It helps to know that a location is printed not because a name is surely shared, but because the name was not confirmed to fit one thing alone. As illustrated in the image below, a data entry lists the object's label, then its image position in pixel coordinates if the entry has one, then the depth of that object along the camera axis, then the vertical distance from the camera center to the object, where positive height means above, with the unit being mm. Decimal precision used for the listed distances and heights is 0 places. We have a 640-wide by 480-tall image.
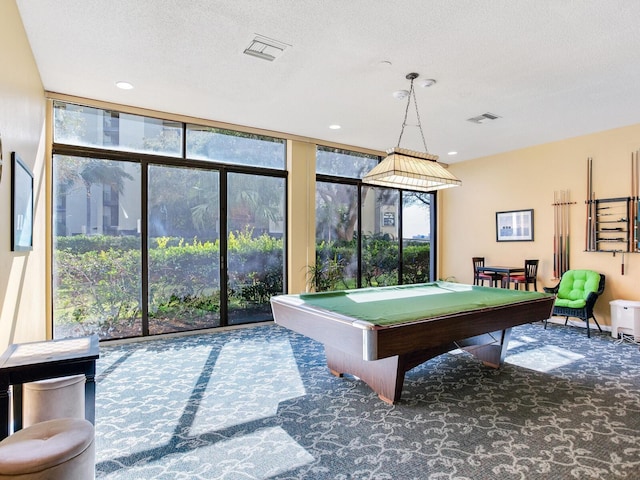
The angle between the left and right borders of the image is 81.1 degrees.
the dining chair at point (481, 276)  6574 -697
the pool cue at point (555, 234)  6105 +44
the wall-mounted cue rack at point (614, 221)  5250 +232
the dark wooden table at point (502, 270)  6273 -571
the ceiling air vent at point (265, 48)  3182 +1676
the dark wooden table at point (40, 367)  1918 -698
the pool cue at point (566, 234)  5996 +43
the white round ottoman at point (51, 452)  1483 -905
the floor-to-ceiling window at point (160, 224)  4625 +184
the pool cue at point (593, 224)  5652 +192
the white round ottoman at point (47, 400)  2322 -1021
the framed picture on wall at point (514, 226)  6523 +196
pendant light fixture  3567 +637
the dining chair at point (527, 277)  6117 -674
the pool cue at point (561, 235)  6043 +19
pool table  2537 -654
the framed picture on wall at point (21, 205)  2713 +255
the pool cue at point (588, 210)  5719 +408
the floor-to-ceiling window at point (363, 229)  6586 +158
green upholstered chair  5105 -825
